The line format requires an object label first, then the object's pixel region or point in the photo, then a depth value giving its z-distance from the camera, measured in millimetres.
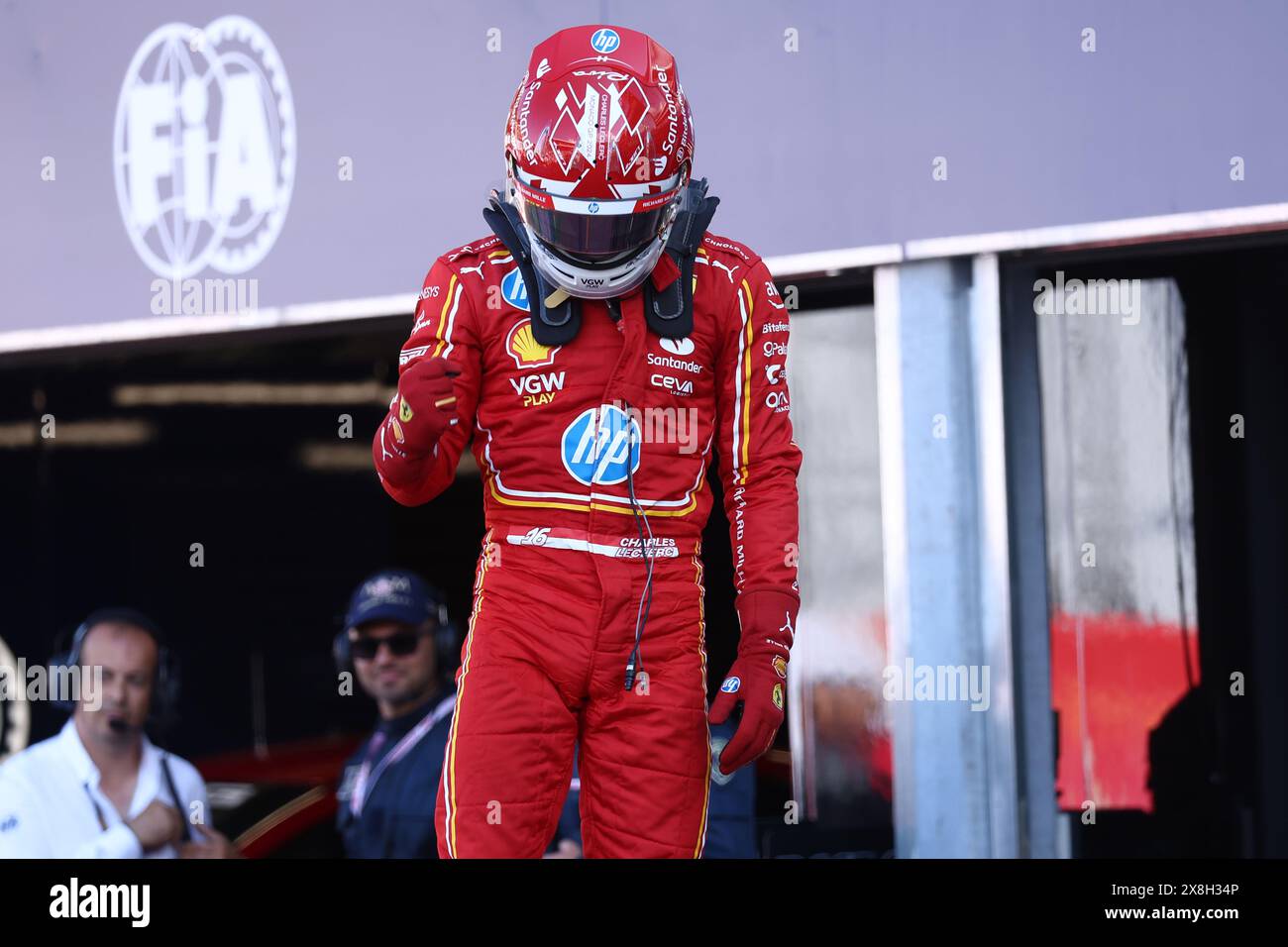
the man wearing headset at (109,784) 4336
